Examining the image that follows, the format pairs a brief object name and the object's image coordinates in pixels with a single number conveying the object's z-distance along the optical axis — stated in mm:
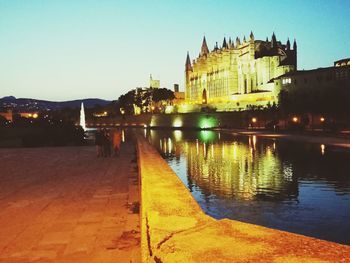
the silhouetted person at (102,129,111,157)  17812
